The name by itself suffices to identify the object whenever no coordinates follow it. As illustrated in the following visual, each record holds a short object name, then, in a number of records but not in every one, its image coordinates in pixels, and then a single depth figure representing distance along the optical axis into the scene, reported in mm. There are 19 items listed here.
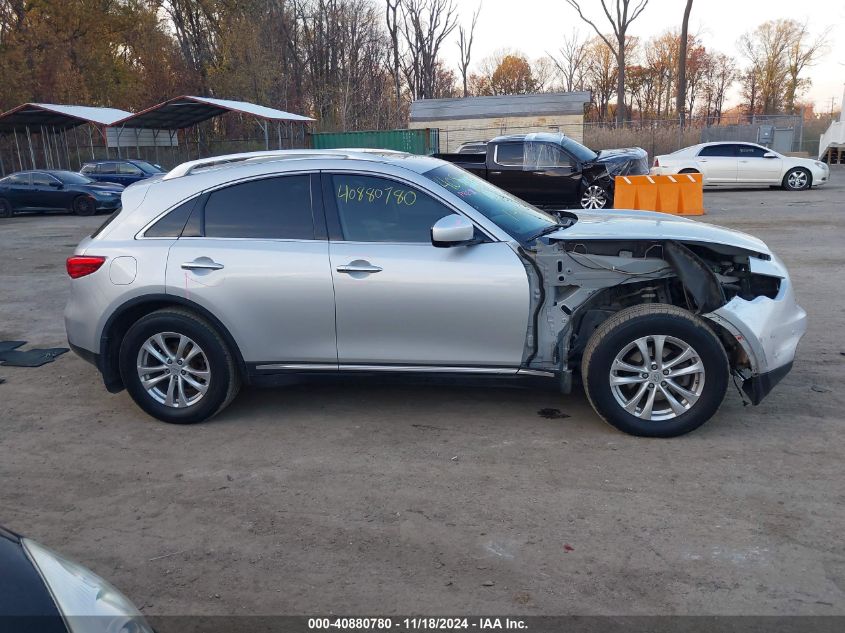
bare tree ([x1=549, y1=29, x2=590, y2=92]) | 69062
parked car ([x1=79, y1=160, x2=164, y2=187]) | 24031
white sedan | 21078
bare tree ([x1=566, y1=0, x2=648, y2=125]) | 47031
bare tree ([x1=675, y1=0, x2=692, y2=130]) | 42156
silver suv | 4484
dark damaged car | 16172
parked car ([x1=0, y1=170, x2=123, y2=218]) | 21125
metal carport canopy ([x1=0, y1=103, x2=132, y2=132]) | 27375
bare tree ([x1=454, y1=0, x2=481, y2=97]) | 64875
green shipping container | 29344
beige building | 35781
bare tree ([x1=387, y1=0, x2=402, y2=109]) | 59875
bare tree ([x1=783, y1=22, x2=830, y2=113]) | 63094
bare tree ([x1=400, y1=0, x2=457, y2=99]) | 61656
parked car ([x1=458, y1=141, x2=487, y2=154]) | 19569
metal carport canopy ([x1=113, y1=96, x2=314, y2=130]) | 27812
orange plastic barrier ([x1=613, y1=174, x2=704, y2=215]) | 15375
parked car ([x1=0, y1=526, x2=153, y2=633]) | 1862
